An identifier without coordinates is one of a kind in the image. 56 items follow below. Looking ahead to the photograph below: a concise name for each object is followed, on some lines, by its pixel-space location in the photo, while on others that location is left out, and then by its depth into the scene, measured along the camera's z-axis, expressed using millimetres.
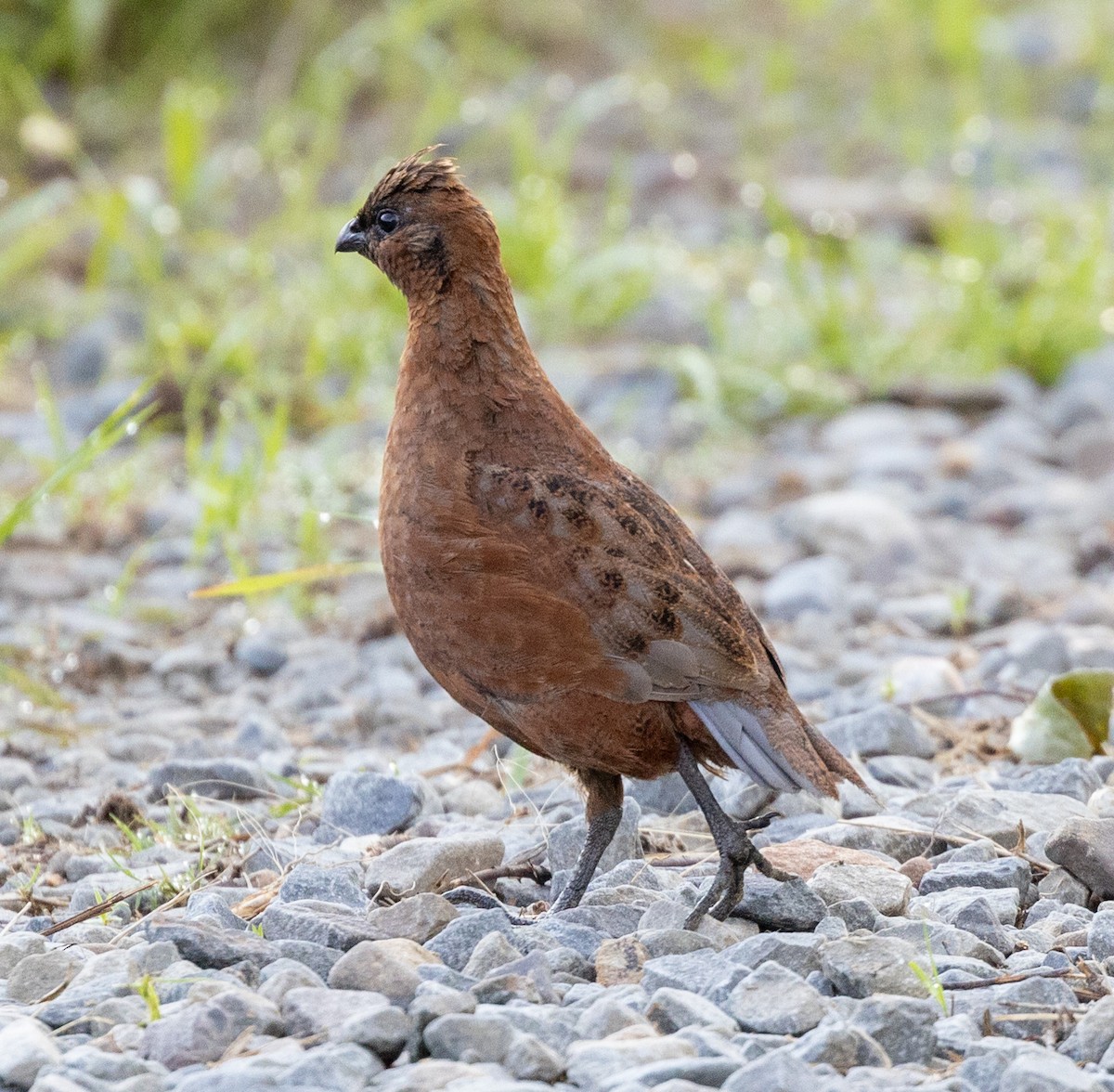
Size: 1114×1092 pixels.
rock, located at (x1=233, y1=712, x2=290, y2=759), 8703
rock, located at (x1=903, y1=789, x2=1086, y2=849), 6969
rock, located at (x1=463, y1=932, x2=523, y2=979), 5555
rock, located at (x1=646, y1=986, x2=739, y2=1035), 5129
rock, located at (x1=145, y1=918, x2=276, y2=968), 5590
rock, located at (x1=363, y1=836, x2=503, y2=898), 6512
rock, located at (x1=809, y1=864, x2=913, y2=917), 6227
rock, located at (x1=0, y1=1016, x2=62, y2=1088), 4895
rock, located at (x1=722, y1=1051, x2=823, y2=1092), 4625
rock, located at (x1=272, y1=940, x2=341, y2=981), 5625
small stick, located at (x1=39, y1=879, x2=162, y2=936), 6164
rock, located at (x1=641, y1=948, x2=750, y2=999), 5410
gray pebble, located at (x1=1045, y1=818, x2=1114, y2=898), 6383
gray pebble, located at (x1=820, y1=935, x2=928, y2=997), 5453
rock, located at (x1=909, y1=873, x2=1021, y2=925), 6172
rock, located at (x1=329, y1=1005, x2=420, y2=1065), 4934
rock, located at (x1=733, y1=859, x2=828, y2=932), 6137
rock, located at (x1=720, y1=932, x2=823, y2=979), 5602
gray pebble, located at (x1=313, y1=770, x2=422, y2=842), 7305
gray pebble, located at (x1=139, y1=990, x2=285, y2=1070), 4898
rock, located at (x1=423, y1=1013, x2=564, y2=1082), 4895
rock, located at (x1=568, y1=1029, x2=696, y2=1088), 4801
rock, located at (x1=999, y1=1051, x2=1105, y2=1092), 4664
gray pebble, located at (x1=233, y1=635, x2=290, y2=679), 10070
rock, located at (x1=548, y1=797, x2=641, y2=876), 6922
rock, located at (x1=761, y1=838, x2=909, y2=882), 6664
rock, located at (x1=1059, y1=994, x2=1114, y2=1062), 5039
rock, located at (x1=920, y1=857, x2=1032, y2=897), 6492
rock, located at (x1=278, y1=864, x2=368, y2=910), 6297
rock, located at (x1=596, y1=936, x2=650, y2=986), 5590
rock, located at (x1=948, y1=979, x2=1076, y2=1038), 5230
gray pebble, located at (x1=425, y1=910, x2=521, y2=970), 5766
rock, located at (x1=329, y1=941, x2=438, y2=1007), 5297
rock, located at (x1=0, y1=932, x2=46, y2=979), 5801
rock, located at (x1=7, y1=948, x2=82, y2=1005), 5570
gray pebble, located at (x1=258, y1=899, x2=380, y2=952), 5730
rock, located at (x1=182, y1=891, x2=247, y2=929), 5957
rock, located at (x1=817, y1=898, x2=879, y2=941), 6090
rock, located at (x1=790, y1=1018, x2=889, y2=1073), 4883
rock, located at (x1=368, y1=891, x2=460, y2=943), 5863
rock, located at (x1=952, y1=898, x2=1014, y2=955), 5984
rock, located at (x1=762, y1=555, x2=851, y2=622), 10805
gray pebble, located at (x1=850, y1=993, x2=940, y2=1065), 5043
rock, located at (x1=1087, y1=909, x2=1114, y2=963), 5785
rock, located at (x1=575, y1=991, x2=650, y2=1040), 5074
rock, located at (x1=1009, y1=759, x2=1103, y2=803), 7574
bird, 6285
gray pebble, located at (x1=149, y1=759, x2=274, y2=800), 7968
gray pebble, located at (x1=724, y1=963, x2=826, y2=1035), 5148
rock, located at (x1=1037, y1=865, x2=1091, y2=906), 6484
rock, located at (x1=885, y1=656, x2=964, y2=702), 9055
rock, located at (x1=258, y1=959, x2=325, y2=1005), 5246
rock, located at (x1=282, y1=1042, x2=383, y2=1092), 4660
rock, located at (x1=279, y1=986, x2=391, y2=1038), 5039
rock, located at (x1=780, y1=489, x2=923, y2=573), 11734
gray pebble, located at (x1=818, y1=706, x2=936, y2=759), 8242
